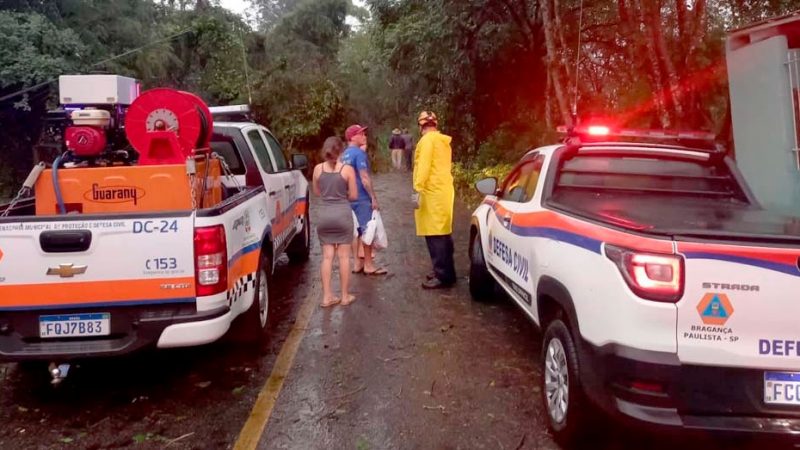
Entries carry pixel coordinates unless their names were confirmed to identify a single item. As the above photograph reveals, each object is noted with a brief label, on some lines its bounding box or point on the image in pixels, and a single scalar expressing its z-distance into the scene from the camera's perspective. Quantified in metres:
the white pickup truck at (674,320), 3.15
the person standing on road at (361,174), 7.95
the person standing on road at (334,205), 6.90
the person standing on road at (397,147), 29.41
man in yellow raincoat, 7.35
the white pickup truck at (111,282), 4.32
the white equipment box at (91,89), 5.78
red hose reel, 5.46
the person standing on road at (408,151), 29.80
